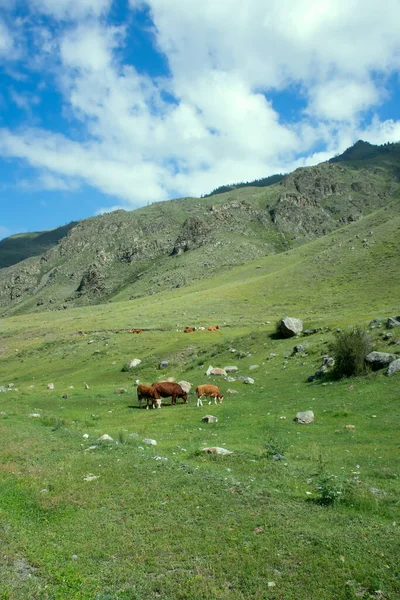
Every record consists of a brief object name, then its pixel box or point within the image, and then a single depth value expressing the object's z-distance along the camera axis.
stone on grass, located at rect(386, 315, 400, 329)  28.87
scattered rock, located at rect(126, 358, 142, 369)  41.19
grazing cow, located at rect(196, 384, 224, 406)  26.08
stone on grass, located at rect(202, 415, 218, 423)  21.18
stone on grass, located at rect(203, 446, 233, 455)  14.76
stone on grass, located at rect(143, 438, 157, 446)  16.89
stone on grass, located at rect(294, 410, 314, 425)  19.03
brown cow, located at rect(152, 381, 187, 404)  27.84
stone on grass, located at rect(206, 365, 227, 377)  32.55
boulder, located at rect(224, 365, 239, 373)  33.65
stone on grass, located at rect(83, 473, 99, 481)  12.66
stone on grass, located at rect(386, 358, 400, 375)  22.70
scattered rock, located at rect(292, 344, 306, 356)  32.78
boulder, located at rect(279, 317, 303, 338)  38.66
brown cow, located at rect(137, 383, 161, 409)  27.19
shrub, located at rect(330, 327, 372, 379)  24.45
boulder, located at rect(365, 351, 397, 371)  23.83
